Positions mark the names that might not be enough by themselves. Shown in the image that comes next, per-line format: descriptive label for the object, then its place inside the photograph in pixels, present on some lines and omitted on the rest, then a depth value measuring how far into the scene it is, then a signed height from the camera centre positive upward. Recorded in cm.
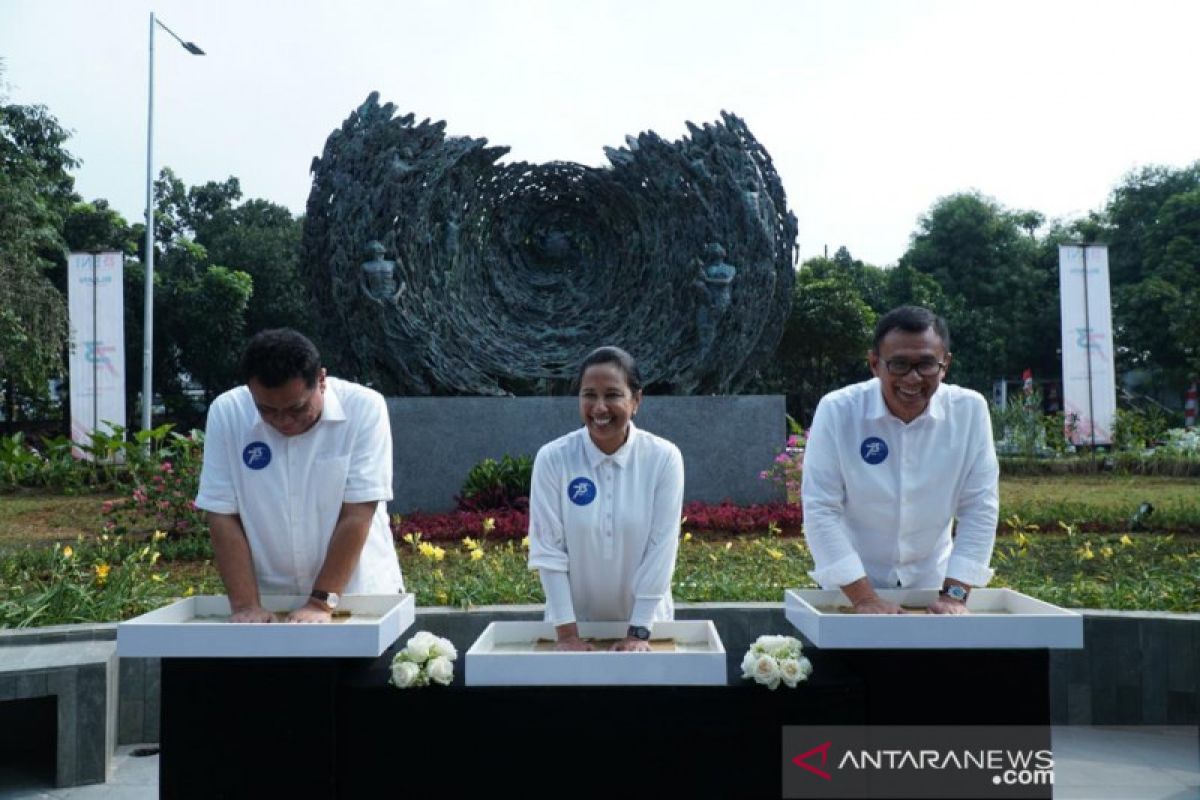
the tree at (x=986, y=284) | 3894 +642
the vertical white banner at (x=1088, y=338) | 2091 +212
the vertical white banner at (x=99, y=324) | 1844 +231
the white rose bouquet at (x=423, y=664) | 254 -54
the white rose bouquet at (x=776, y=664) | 250 -54
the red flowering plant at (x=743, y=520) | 984 -73
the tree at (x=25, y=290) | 1672 +265
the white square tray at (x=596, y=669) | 248 -54
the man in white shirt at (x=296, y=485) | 314 -12
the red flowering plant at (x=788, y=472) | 1102 -31
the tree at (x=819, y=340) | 3469 +354
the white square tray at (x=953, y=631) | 251 -46
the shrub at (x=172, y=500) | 892 -44
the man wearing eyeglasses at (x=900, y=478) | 316 -11
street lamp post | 2173 +365
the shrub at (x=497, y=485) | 1070 -41
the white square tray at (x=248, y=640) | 251 -47
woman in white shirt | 315 -19
